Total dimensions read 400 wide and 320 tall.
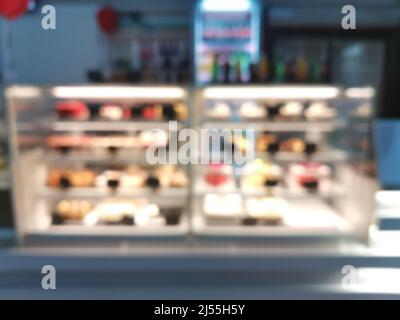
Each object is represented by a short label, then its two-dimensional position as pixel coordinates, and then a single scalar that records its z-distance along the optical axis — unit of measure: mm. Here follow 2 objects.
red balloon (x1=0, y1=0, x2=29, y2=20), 3820
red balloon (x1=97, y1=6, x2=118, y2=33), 6613
